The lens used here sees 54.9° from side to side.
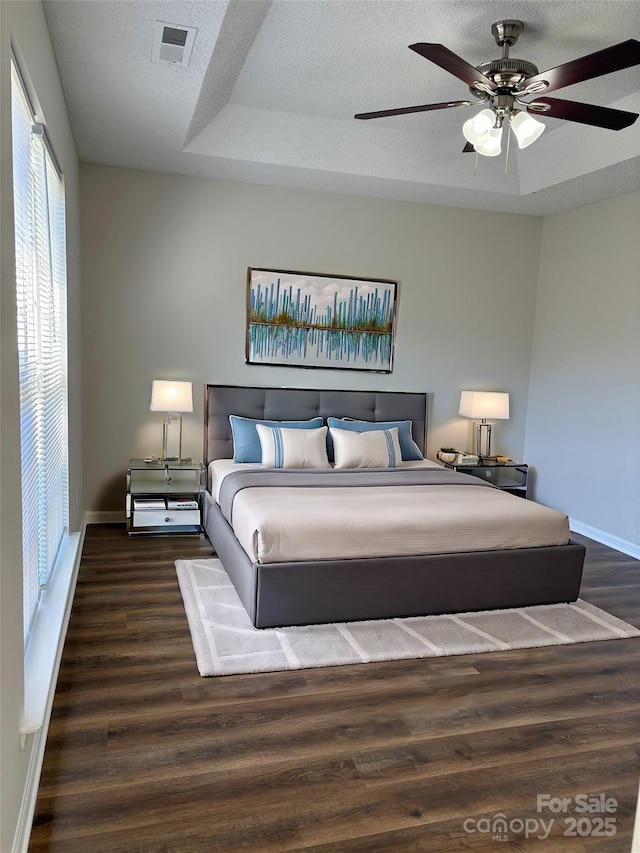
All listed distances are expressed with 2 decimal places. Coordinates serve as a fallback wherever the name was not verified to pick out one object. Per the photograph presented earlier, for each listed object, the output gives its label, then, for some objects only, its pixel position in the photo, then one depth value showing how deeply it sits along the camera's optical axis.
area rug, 2.82
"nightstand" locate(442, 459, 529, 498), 5.33
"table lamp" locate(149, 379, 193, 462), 4.57
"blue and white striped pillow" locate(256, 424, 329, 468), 4.51
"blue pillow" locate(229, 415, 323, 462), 4.68
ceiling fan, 2.46
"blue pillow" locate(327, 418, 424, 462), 4.98
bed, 3.07
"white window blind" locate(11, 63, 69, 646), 2.05
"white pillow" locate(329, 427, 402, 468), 4.65
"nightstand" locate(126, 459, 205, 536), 4.52
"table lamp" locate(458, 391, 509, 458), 5.32
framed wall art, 5.04
